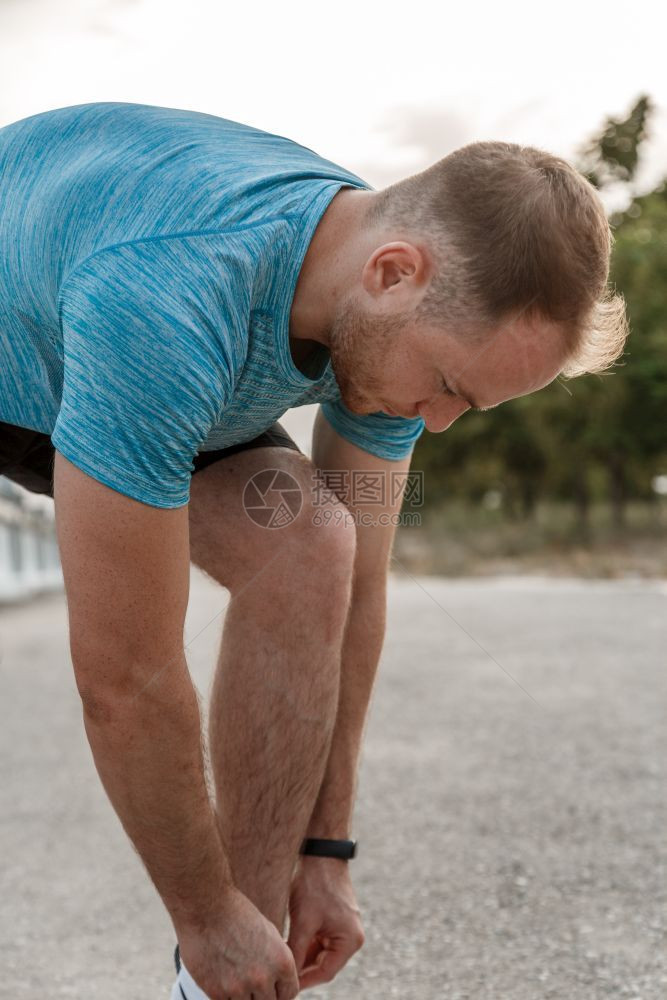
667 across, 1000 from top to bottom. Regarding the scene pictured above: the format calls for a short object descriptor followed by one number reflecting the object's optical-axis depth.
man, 1.16
